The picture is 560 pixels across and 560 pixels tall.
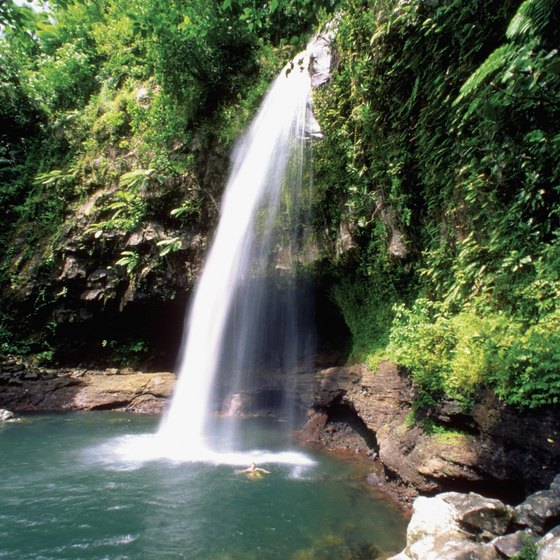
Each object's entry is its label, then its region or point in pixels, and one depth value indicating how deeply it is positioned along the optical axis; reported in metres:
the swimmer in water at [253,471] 6.49
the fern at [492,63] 4.44
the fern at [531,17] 4.29
